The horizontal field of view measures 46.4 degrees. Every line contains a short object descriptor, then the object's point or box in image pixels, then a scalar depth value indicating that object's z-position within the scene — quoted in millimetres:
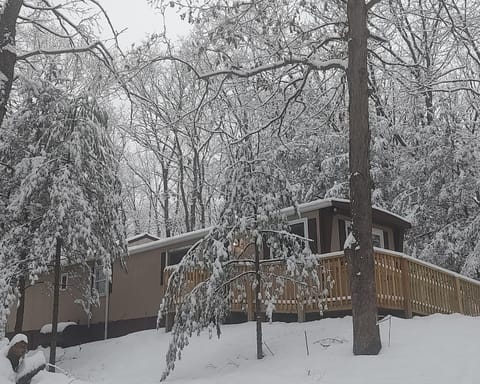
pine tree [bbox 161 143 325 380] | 8070
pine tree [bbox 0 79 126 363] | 10242
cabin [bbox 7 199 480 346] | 9883
